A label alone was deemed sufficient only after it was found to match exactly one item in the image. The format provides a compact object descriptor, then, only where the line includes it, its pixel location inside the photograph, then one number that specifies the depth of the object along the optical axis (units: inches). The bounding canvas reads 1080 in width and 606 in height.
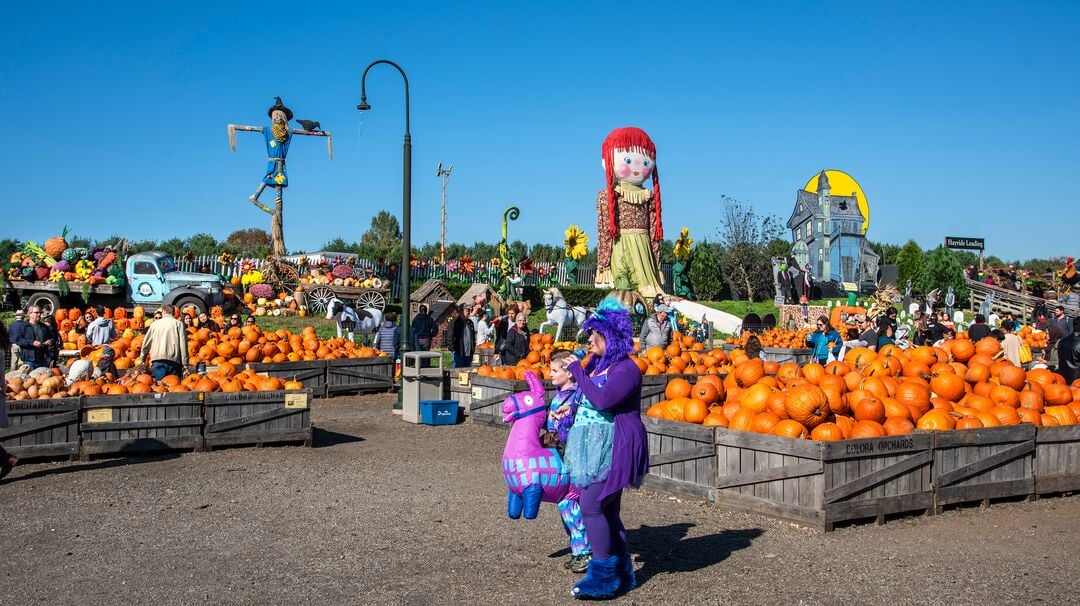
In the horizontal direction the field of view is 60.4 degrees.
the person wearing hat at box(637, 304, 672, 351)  645.9
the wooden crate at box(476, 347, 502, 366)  681.6
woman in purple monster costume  218.2
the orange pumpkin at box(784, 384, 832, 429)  321.1
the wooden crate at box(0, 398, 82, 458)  394.0
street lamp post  608.7
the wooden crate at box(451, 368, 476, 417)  550.8
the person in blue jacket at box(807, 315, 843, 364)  679.1
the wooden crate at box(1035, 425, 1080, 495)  343.0
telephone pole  1870.9
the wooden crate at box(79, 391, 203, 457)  408.5
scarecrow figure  1222.9
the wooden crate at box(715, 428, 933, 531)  293.6
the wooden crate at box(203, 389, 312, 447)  432.8
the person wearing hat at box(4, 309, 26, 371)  550.9
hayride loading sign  2258.9
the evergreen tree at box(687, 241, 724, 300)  1883.6
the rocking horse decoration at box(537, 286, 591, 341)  1027.3
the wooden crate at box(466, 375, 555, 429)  501.0
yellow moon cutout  1989.4
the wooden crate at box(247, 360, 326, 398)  619.8
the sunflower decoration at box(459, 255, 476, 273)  1521.9
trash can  532.7
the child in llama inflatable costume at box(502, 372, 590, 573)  231.3
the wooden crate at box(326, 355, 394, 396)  646.5
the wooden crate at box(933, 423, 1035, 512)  319.9
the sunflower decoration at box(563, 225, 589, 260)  1398.9
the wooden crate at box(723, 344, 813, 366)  769.6
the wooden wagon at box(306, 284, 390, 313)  1165.1
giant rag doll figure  1278.3
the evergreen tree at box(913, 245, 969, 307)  1964.6
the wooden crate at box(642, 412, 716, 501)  326.6
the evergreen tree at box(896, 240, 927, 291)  2144.4
